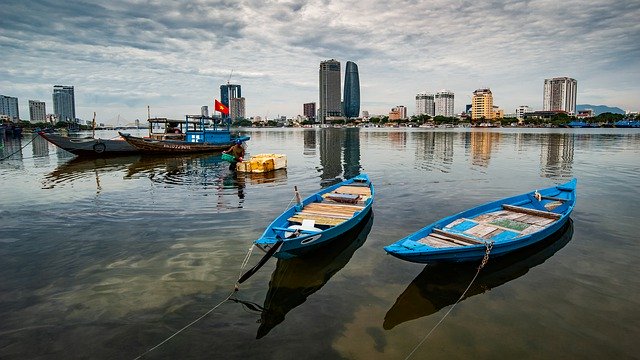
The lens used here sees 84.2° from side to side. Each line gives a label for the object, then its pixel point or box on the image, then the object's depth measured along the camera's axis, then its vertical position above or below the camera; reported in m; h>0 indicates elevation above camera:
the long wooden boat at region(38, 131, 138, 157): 43.06 -0.38
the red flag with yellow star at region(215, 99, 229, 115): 49.94 +4.79
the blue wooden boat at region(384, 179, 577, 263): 9.90 -3.10
